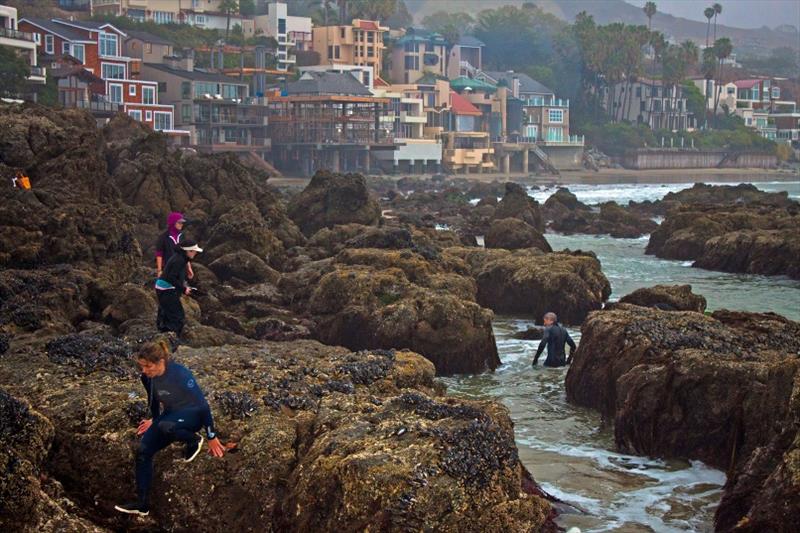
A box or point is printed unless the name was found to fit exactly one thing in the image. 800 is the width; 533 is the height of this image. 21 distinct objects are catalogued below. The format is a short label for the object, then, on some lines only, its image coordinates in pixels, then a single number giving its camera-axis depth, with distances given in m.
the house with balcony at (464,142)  122.56
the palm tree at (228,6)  134.66
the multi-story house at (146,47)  100.56
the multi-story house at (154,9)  125.69
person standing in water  22.03
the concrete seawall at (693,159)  142.75
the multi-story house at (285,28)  131.50
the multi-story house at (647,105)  159.75
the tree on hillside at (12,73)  64.69
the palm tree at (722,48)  159.75
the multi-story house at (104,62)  85.44
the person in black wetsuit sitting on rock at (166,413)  10.95
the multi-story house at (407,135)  112.75
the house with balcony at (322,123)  102.19
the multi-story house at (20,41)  70.88
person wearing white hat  16.16
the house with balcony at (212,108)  94.81
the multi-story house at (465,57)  152.00
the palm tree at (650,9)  173.29
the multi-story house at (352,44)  129.25
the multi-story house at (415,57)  141.12
